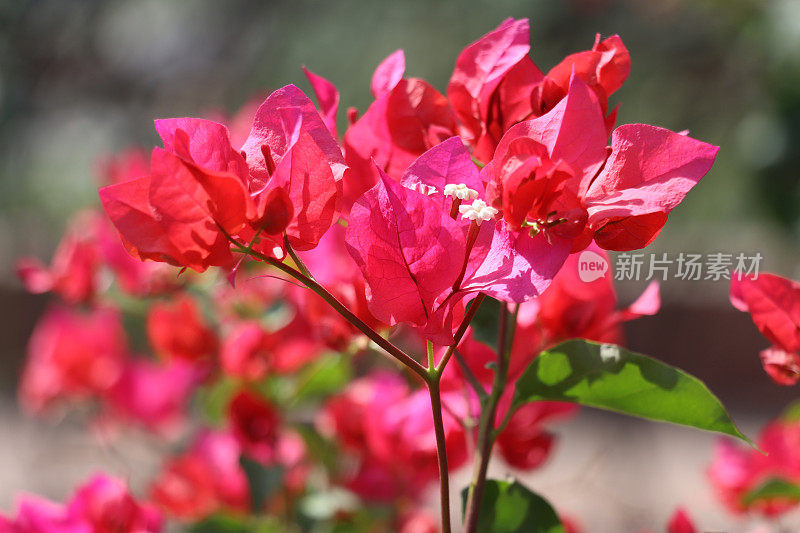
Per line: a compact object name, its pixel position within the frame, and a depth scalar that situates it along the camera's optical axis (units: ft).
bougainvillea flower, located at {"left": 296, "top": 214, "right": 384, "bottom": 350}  2.01
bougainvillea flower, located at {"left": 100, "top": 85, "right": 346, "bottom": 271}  1.76
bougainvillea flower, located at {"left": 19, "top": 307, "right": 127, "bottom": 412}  3.89
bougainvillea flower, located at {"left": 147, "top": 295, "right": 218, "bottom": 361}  2.96
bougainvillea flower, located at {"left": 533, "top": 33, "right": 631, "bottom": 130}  1.84
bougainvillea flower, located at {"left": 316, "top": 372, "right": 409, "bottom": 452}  2.69
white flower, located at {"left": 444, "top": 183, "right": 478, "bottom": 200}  1.78
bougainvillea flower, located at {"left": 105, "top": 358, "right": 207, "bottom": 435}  3.69
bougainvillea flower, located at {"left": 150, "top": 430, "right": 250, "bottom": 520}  2.88
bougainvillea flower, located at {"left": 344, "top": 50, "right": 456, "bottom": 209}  1.92
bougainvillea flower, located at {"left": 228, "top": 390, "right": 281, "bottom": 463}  2.57
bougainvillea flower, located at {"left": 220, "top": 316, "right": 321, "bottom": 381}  2.66
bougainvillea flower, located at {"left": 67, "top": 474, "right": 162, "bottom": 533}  2.03
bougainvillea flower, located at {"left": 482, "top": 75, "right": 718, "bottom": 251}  1.77
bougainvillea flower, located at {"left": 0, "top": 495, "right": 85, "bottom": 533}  2.04
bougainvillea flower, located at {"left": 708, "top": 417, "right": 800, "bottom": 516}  2.52
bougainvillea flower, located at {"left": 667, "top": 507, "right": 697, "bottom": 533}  2.02
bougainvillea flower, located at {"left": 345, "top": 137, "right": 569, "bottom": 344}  1.78
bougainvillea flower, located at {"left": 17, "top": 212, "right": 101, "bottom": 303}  2.76
